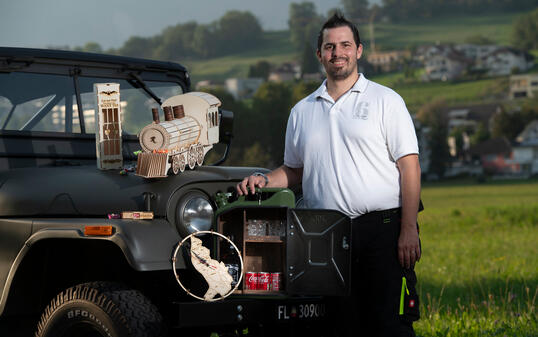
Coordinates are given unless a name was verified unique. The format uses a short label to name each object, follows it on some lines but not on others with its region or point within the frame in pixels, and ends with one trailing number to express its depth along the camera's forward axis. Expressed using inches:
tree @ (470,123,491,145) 5206.7
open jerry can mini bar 164.9
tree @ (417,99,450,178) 4598.9
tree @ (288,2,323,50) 7332.7
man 168.4
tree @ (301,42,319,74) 3402.8
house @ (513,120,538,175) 4761.3
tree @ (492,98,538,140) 5231.3
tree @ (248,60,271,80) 5885.8
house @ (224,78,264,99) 4523.6
